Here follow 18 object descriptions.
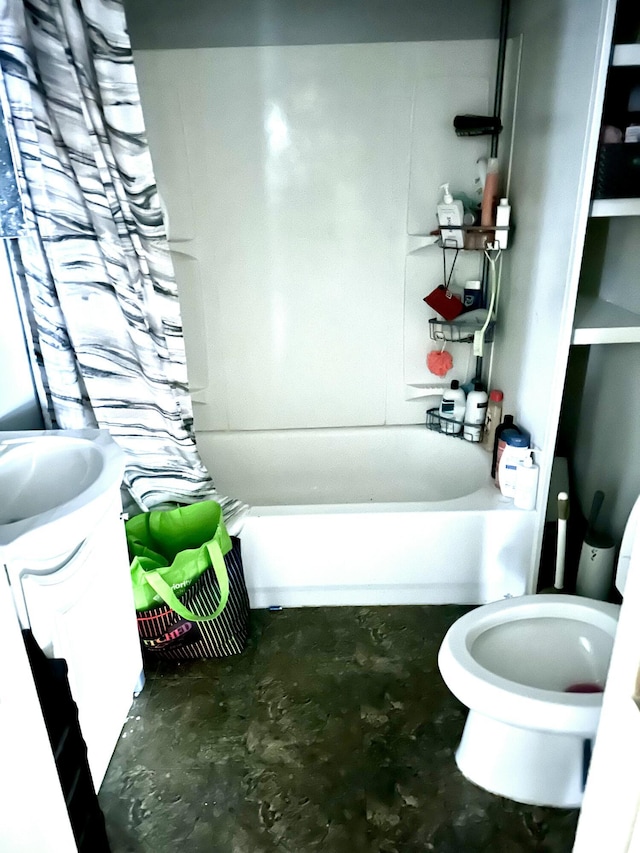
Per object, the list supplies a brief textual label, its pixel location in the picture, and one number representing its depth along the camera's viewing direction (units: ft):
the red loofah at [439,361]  8.15
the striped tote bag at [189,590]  5.41
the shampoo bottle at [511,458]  6.26
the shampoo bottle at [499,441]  6.68
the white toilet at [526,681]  4.09
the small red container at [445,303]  7.72
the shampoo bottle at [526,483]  6.10
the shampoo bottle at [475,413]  7.76
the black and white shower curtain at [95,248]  4.89
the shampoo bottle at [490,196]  6.91
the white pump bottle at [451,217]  7.20
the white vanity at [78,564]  3.56
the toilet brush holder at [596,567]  6.11
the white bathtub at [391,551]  6.26
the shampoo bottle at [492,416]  7.41
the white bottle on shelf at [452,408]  8.05
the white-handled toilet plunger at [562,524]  6.00
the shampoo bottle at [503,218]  6.80
